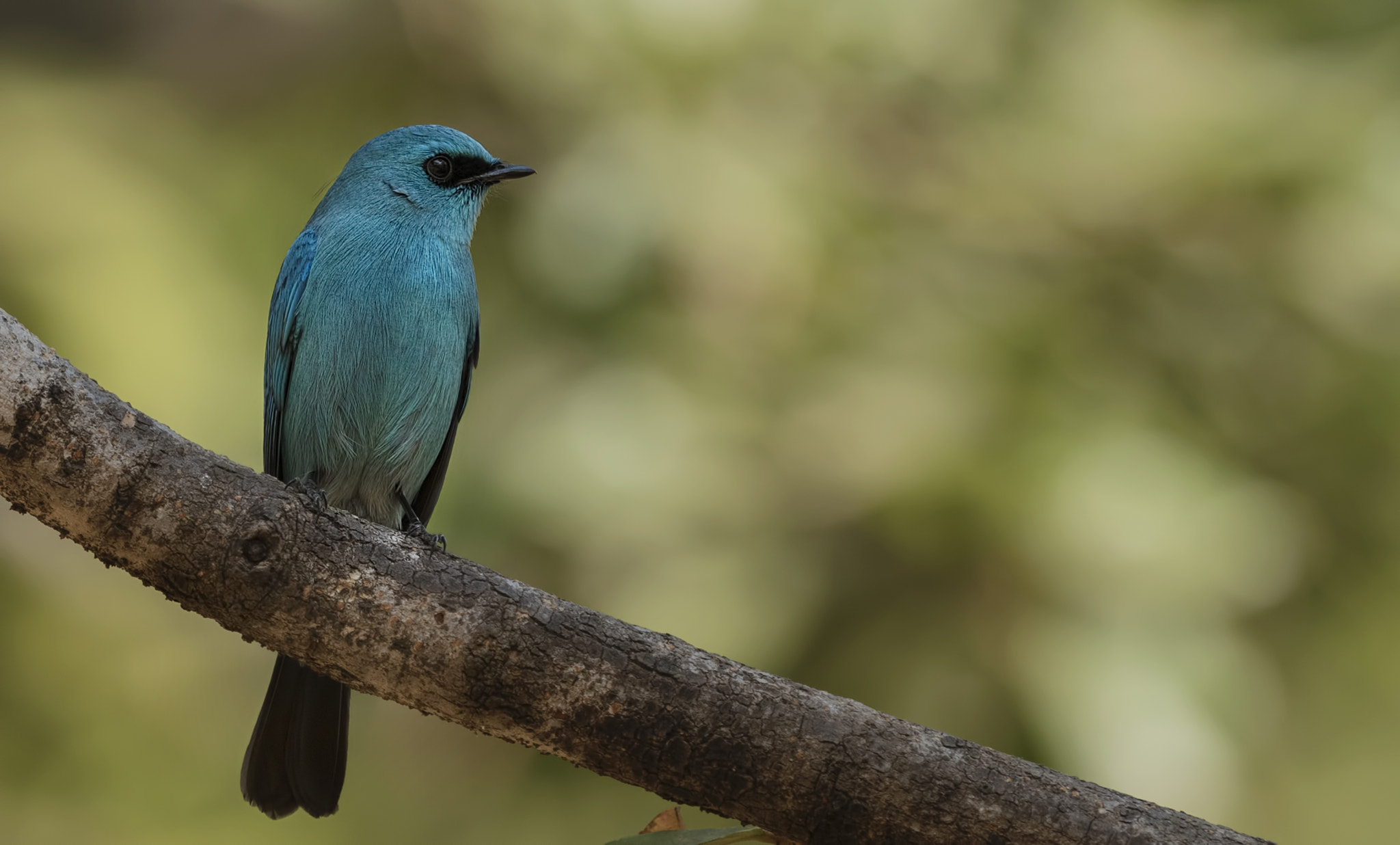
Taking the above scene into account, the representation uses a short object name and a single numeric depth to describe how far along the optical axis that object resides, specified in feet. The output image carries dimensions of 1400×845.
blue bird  23.95
